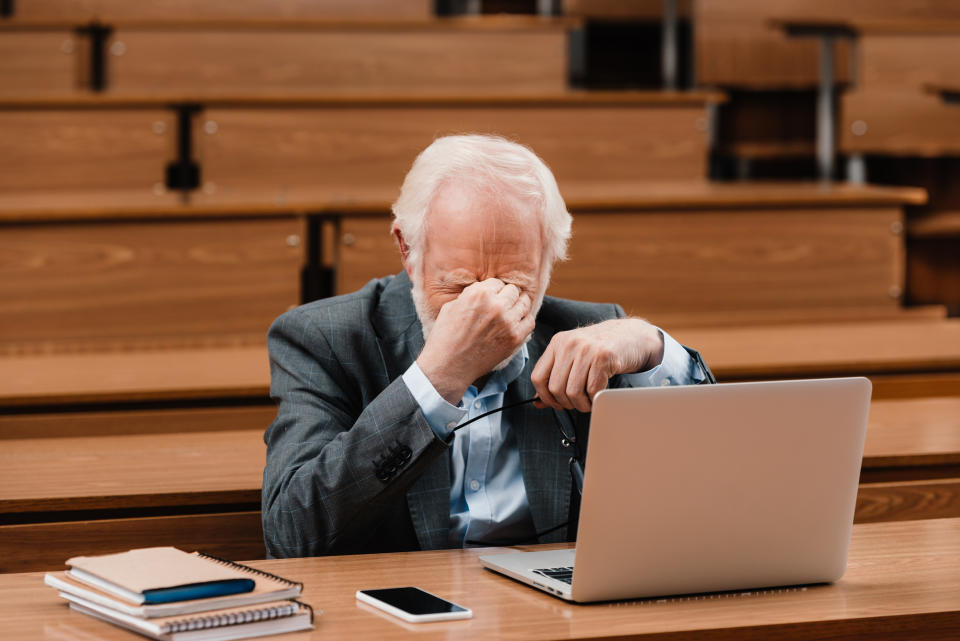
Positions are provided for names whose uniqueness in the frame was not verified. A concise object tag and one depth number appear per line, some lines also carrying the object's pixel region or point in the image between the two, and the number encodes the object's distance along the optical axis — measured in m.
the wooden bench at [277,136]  7.68
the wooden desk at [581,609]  3.52
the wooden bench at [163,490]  4.06
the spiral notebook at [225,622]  3.45
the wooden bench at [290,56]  8.81
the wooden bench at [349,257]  6.19
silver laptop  3.53
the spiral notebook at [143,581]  3.48
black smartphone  3.55
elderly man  3.83
